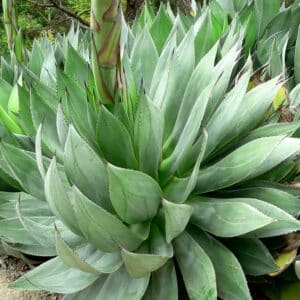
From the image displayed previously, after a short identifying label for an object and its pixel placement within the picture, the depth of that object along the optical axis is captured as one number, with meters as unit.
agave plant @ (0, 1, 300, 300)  1.40
